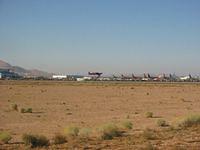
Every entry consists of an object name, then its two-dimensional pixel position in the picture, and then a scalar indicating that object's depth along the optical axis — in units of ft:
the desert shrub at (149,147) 60.74
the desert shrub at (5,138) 72.49
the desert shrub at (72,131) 80.42
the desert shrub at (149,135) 75.36
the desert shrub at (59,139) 71.14
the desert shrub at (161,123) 100.29
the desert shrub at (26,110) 136.32
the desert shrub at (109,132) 78.59
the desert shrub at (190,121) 96.88
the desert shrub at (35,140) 68.54
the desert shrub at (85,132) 80.53
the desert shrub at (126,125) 92.74
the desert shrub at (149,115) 123.03
